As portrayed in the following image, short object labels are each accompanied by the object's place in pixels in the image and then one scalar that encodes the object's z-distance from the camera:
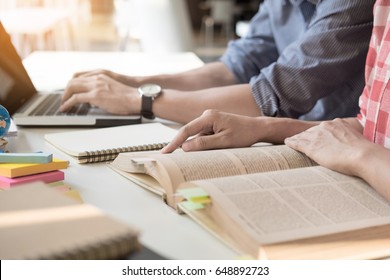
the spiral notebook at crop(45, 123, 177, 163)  1.71
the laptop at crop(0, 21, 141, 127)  1.93
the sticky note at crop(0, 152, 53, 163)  1.57
